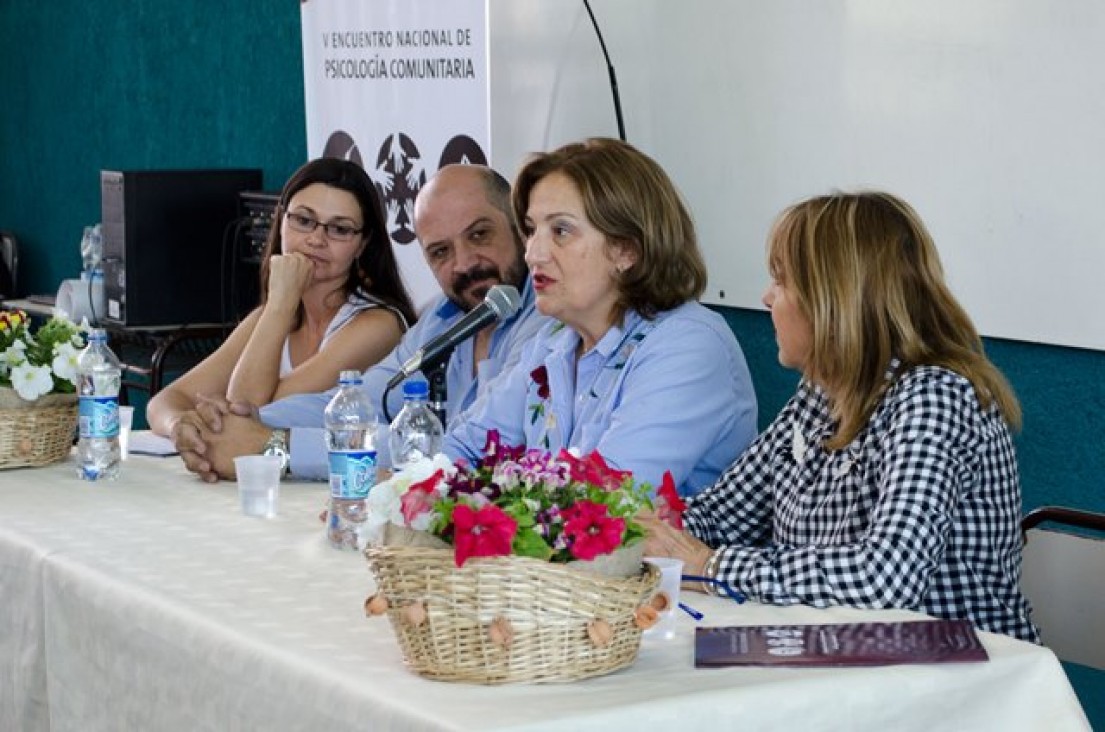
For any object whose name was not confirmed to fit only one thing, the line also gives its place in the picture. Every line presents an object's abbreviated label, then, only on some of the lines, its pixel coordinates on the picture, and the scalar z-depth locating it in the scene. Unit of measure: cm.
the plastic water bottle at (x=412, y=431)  277
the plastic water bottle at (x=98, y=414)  297
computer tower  582
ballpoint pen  200
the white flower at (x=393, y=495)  184
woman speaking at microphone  274
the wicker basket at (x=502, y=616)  173
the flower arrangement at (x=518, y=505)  172
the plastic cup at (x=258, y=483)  272
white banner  452
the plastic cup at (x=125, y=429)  331
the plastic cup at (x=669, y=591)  195
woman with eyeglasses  369
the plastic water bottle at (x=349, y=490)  245
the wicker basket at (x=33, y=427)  310
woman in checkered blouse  210
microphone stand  309
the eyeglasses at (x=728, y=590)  212
